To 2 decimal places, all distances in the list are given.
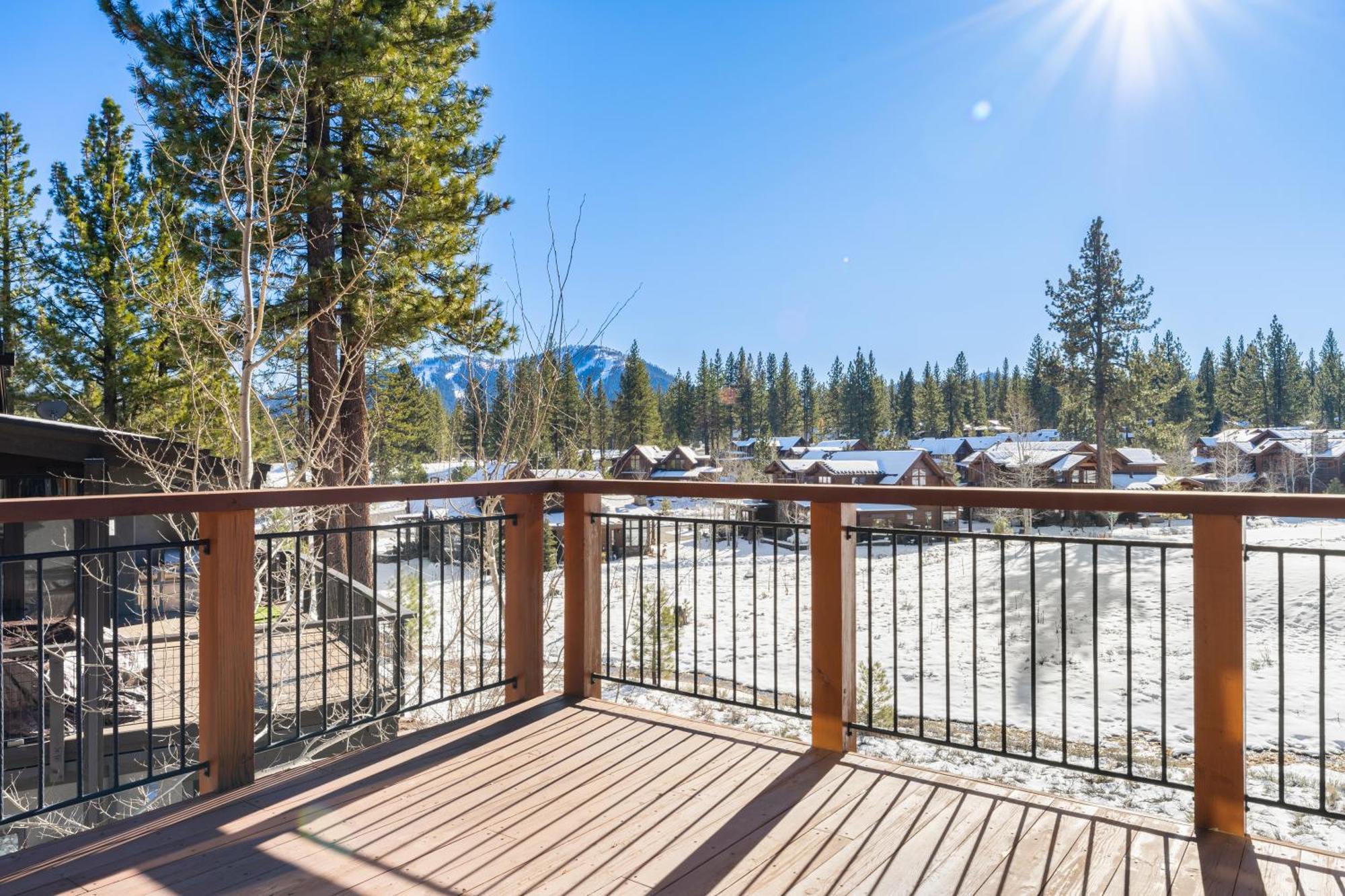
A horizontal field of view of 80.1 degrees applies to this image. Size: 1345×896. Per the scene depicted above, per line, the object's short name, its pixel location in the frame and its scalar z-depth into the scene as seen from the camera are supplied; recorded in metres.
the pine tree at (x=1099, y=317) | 26.53
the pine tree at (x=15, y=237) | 12.38
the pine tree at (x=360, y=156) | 7.69
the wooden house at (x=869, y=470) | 34.81
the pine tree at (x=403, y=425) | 9.75
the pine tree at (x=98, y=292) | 12.01
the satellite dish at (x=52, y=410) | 8.86
